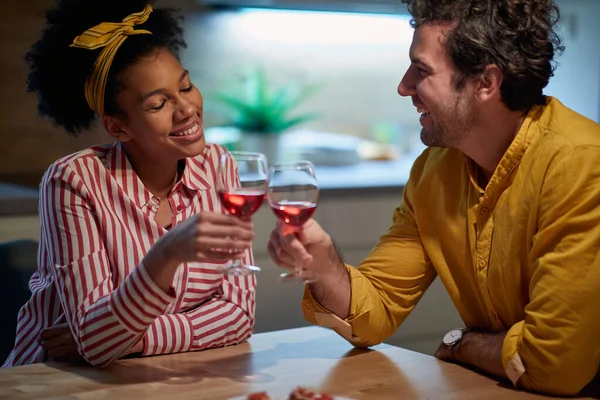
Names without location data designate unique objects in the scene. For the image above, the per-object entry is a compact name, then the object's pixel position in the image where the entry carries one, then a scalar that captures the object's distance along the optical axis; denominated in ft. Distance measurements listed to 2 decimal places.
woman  5.56
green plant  11.15
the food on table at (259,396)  4.23
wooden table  4.71
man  4.86
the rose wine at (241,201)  4.68
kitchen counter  8.82
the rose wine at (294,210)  4.78
